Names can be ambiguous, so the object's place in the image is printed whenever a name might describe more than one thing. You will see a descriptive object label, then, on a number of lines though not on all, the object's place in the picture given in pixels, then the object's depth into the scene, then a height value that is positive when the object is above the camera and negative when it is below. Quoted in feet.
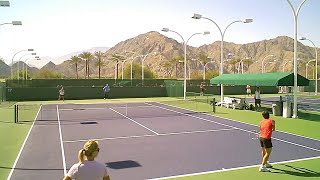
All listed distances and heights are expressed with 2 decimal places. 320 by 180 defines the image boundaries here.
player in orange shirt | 29.63 -4.98
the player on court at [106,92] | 119.44 -2.51
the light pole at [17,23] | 64.44 +13.00
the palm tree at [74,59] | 320.70 +27.52
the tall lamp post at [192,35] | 97.15 +18.30
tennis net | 71.82 -6.80
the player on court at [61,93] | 112.71 -2.85
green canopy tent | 70.28 +1.62
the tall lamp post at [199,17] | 81.97 +18.16
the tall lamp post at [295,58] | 66.90 +6.11
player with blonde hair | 14.10 -3.76
